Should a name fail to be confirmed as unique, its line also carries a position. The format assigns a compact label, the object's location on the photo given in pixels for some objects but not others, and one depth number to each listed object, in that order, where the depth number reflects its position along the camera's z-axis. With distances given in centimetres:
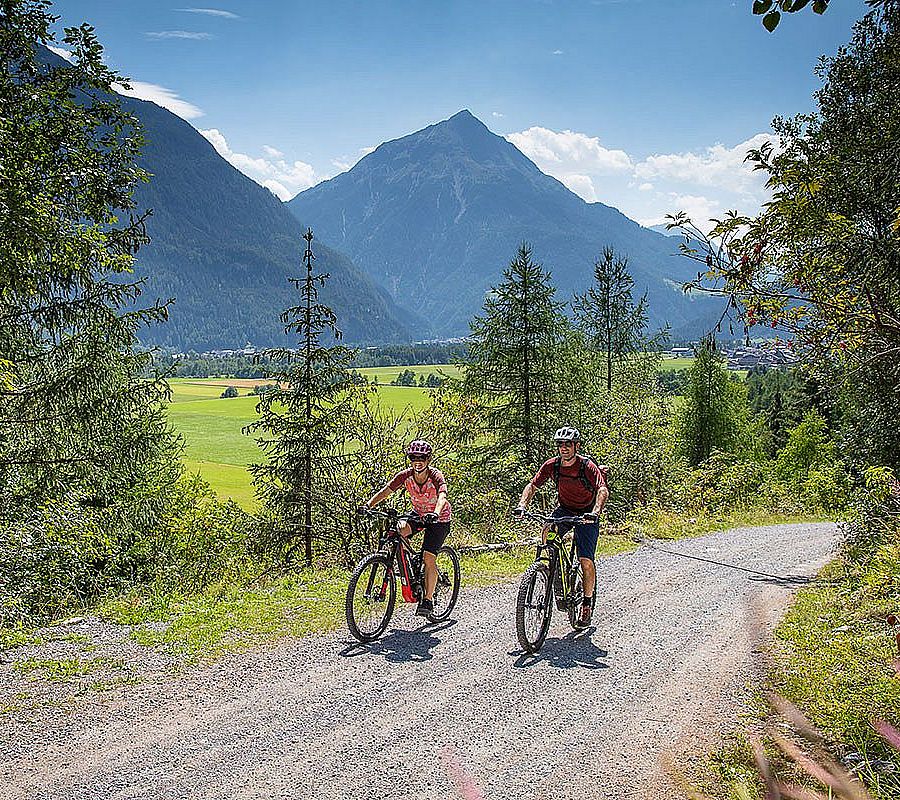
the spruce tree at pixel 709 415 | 4306
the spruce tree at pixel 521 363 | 1973
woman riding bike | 920
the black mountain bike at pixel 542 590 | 827
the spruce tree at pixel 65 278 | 1138
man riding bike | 873
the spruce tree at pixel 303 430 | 1526
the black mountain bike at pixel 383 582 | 878
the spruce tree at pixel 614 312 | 3475
